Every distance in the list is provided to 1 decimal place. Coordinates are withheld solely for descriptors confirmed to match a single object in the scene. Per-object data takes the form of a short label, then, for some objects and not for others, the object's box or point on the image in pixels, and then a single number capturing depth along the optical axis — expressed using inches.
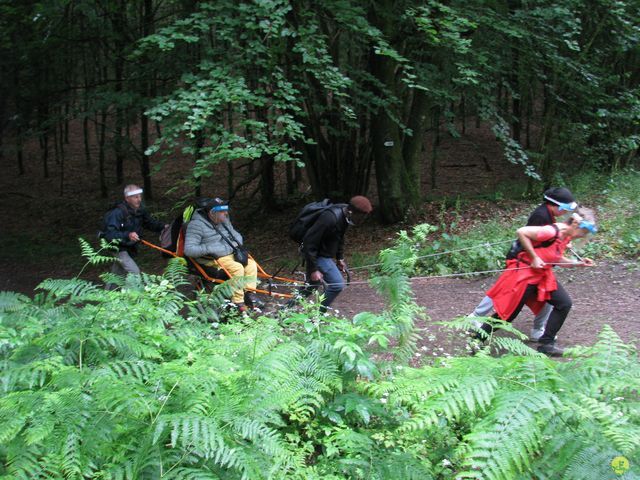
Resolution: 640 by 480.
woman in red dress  214.2
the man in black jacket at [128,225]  296.8
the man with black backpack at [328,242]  257.3
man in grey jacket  284.2
